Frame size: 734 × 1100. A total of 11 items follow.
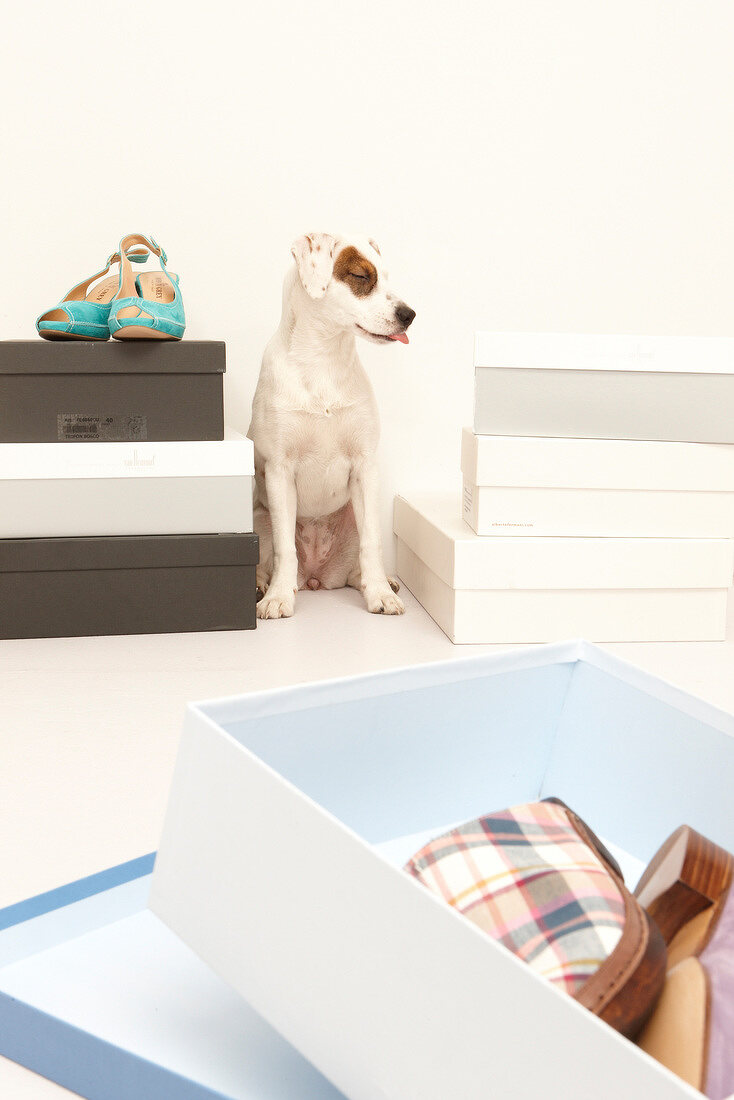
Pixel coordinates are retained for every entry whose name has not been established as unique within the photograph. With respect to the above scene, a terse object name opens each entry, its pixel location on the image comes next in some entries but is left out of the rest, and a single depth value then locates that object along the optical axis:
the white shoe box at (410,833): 0.39
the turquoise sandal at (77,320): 1.68
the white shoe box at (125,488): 1.69
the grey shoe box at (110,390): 1.67
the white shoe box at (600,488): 1.66
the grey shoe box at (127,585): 1.70
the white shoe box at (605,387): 1.63
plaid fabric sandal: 0.42
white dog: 1.75
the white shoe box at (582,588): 1.67
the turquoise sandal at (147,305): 1.65
